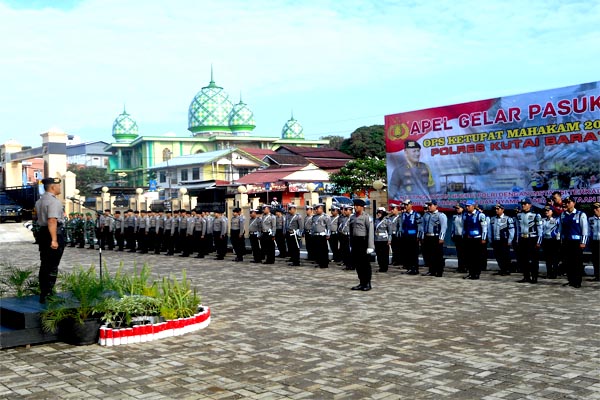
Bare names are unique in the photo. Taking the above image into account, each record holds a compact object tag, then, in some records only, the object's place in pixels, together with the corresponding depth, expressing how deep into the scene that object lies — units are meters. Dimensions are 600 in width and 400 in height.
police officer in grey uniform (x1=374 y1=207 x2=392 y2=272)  14.25
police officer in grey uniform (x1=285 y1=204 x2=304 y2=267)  16.27
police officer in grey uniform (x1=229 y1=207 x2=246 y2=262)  17.77
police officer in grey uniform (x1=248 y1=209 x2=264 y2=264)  17.23
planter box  6.91
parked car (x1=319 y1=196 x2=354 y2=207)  35.56
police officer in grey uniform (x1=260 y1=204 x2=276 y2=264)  16.88
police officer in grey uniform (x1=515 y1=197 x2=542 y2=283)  11.98
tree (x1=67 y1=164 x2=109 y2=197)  67.19
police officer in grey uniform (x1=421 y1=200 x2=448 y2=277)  13.25
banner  14.26
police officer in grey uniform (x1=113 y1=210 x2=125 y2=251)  23.50
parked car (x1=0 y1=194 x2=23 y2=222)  38.34
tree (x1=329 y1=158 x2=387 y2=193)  39.41
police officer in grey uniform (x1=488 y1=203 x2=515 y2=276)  13.20
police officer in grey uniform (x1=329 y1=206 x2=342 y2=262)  15.91
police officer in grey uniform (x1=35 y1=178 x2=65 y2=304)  7.52
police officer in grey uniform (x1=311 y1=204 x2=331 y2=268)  15.45
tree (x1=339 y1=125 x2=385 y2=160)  56.16
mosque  69.44
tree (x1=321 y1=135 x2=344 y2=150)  77.44
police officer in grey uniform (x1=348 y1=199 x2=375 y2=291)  10.96
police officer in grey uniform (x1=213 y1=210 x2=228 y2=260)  18.61
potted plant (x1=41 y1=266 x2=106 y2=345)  6.88
